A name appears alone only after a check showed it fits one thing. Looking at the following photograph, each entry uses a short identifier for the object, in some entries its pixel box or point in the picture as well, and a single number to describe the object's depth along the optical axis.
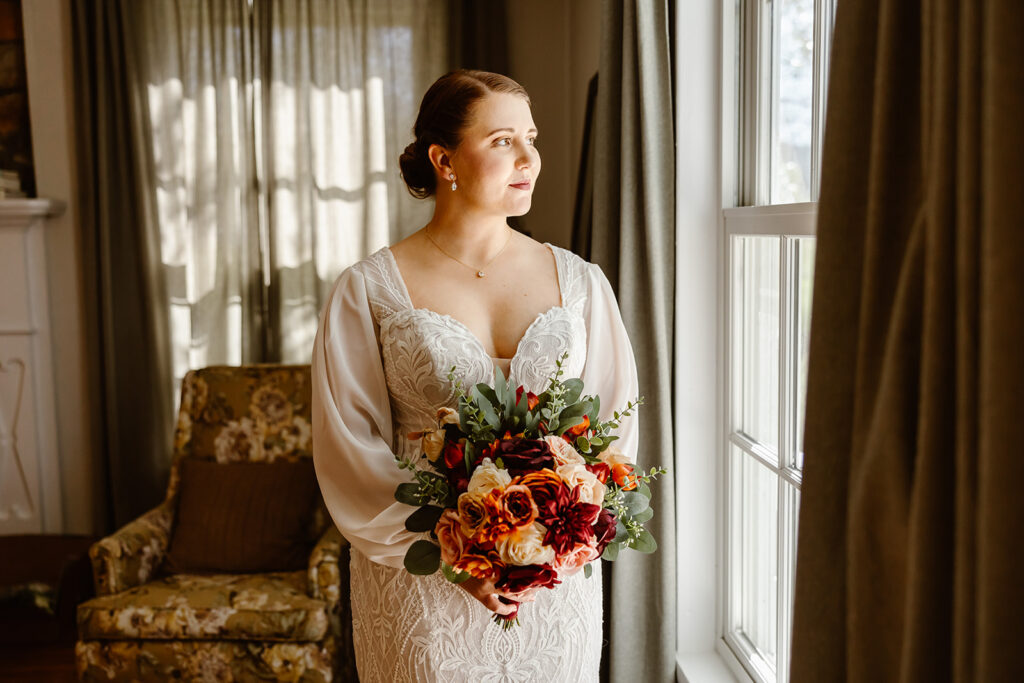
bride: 1.60
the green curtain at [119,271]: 3.66
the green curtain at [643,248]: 2.01
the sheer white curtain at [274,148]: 3.70
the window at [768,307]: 1.64
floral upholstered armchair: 2.71
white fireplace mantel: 3.82
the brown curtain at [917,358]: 0.58
